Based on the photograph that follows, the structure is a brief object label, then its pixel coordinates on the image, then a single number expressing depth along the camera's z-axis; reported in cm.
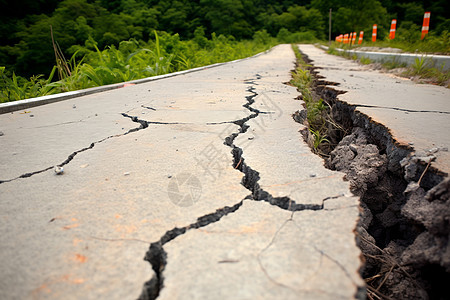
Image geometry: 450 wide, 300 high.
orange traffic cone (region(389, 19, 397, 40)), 945
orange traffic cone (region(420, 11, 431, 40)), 697
